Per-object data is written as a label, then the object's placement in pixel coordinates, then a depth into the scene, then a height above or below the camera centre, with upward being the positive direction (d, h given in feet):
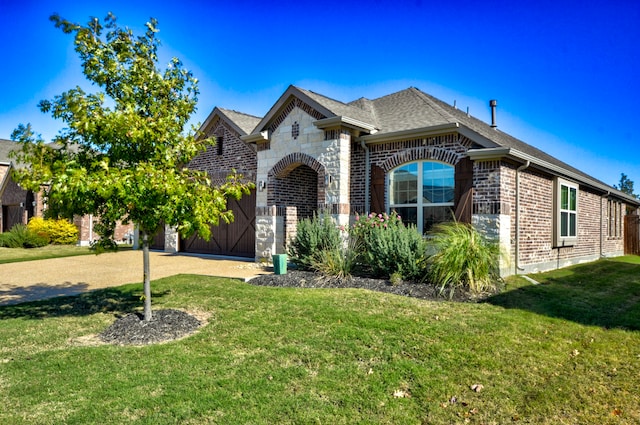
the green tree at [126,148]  16.98 +3.25
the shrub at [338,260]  29.66 -3.26
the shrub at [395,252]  27.68 -2.42
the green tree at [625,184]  219.00 +19.79
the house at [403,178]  31.19 +3.72
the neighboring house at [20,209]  69.92 +1.19
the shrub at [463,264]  25.11 -2.91
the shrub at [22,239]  63.98 -3.88
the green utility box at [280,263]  31.63 -3.67
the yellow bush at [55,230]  66.90 -2.53
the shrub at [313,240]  31.65 -1.81
